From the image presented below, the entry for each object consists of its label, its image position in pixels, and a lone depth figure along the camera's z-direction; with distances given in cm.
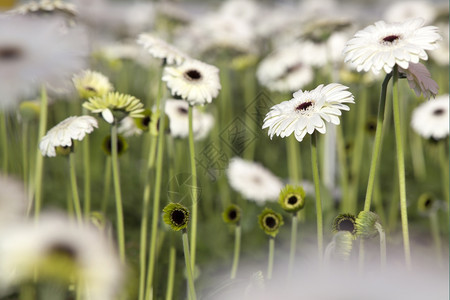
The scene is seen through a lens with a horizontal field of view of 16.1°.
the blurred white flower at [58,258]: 180
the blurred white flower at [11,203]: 196
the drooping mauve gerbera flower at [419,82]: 195
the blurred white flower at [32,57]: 189
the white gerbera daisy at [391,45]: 191
